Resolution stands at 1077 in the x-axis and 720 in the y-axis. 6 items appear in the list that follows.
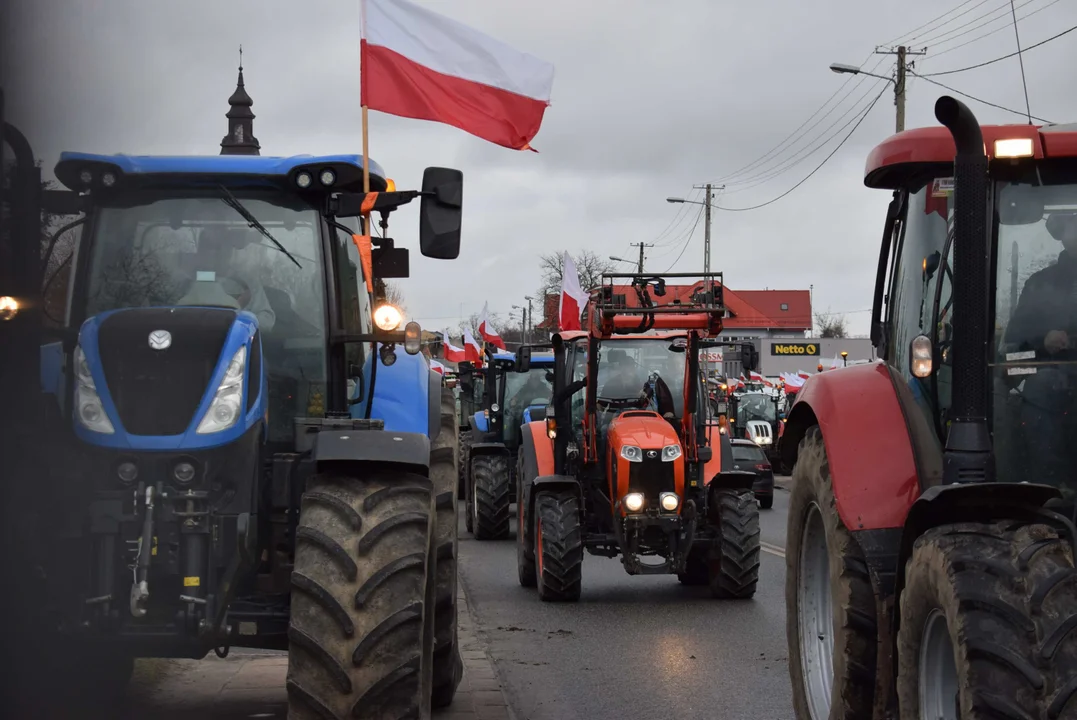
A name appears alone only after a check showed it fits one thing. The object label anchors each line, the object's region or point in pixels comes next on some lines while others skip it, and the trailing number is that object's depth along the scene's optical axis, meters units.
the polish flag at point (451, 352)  37.91
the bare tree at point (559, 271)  73.44
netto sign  75.06
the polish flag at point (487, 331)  31.19
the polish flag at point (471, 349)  31.83
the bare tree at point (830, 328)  114.50
